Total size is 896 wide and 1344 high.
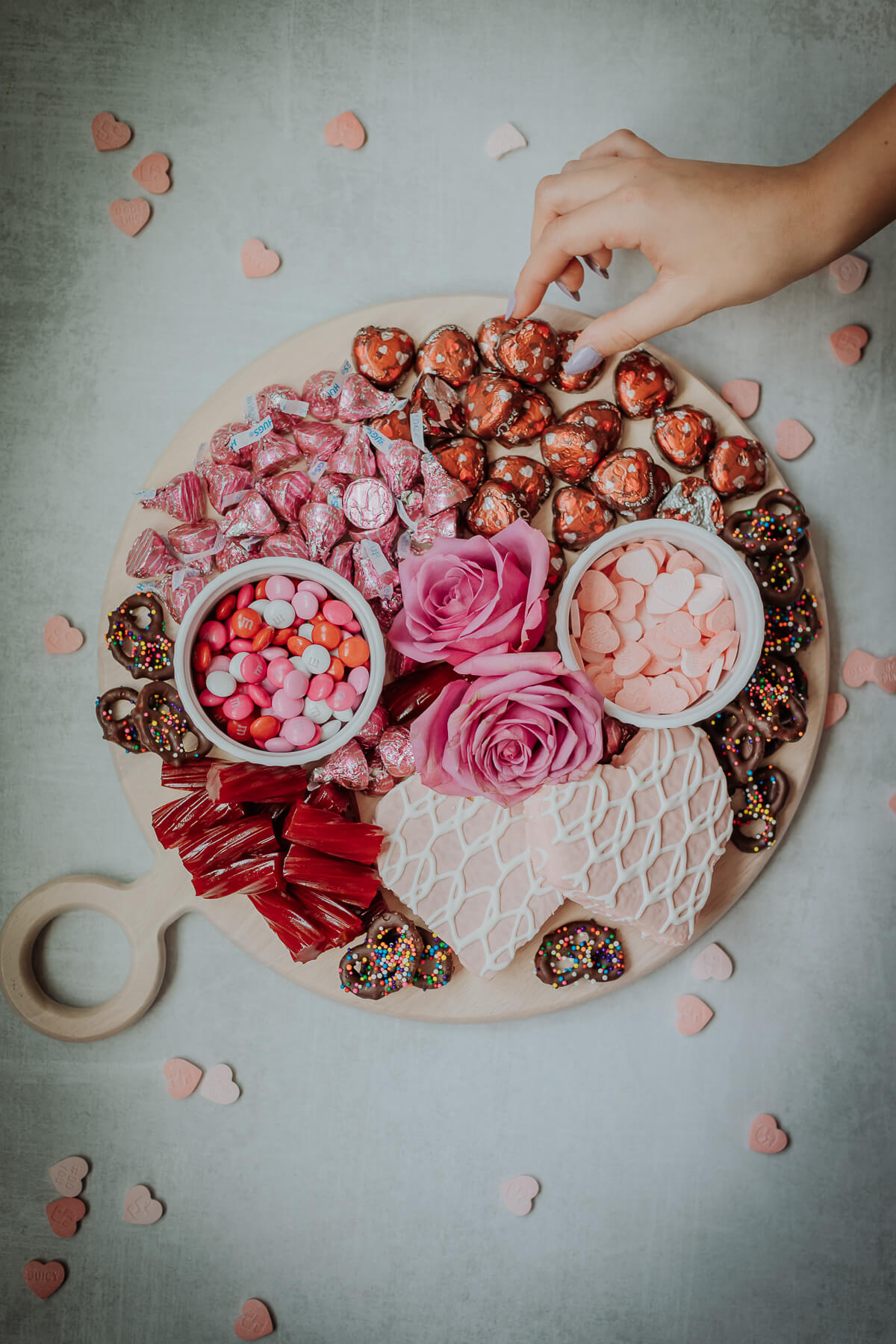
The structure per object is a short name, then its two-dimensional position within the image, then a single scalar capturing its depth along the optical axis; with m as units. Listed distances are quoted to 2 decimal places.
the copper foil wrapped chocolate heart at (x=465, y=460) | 0.60
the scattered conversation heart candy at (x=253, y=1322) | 0.66
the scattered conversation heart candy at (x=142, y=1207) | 0.67
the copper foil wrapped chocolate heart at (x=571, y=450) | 0.60
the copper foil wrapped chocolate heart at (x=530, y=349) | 0.59
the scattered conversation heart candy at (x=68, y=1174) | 0.67
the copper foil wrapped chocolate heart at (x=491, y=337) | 0.60
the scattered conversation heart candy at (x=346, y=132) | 0.66
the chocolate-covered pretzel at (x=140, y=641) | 0.60
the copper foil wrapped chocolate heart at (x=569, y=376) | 0.61
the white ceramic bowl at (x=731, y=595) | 0.56
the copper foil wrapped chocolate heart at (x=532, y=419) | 0.61
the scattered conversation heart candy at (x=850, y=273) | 0.66
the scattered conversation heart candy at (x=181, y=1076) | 0.67
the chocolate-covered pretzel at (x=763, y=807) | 0.61
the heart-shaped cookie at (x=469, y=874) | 0.58
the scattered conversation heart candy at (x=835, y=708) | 0.66
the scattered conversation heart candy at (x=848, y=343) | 0.66
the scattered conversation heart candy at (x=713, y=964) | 0.65
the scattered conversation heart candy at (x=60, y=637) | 0.67
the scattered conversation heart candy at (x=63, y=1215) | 0.67
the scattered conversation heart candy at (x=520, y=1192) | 0.66
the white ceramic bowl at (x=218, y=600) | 0.56
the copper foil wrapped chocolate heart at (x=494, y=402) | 0.60
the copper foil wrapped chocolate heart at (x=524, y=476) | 0.60
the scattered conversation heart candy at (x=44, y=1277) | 0.67
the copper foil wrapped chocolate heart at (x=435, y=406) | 0.60
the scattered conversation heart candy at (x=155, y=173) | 0.67
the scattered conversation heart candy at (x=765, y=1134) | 0.66
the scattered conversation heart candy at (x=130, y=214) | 0.67
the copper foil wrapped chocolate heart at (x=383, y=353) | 0.61
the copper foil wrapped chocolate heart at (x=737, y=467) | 0.60
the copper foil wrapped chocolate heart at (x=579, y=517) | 0.60
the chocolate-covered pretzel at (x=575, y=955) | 0.59
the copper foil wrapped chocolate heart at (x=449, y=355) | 0.60
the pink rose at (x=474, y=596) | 0.54
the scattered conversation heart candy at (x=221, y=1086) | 0.67
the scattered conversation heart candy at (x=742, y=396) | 0.65
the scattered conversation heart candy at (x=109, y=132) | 0.67
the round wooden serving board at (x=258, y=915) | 0.61
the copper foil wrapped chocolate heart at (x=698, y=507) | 0.60
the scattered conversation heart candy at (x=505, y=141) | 0.66
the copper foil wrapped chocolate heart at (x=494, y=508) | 0.59
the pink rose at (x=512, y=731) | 0.53
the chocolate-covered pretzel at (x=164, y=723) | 0.59
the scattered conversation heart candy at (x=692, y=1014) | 0.66
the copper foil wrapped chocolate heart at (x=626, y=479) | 0.60
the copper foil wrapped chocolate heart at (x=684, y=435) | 0.60
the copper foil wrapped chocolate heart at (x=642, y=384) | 0.60
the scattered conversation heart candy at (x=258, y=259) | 0.67
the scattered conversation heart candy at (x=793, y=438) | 0.66
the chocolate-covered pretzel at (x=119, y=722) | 0.61
